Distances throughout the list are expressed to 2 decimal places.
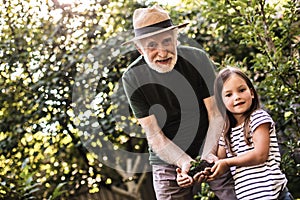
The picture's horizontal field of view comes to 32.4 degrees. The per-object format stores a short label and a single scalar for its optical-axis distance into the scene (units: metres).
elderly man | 2.26
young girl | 2.10
